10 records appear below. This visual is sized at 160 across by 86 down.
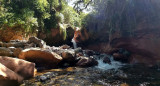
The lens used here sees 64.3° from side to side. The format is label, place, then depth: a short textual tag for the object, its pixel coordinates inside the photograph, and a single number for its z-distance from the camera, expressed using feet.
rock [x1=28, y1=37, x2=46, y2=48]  29.02
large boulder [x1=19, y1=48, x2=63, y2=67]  22.33
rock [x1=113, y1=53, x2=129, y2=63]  36.19
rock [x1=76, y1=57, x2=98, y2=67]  26.43
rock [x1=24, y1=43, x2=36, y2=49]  26.73
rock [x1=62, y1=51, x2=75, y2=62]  26.66
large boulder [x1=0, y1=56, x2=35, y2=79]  15.37
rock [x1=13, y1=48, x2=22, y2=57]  23.20
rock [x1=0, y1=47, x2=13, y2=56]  22.50
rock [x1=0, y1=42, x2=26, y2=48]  25.46
